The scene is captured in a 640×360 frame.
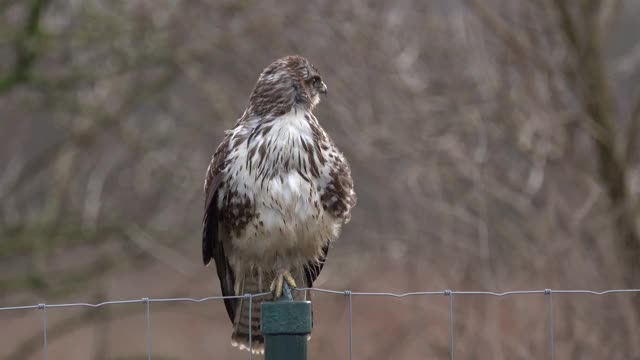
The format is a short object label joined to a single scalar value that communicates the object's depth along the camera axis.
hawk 9.75
